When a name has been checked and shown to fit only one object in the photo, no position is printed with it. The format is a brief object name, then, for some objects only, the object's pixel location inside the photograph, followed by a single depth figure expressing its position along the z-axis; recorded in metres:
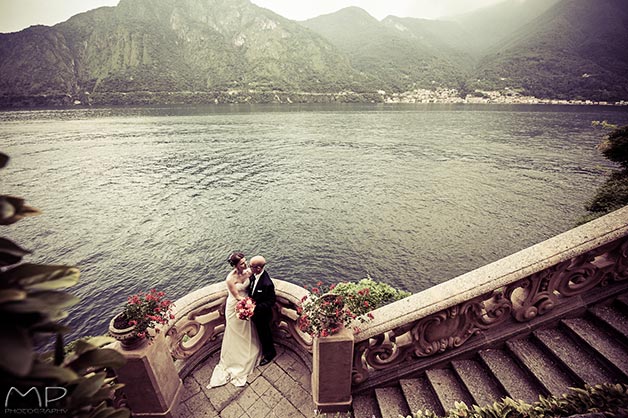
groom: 5.09
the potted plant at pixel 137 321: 3.88
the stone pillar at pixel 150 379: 4.05
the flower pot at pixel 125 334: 3.85
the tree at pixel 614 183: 7.66
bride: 5.15
